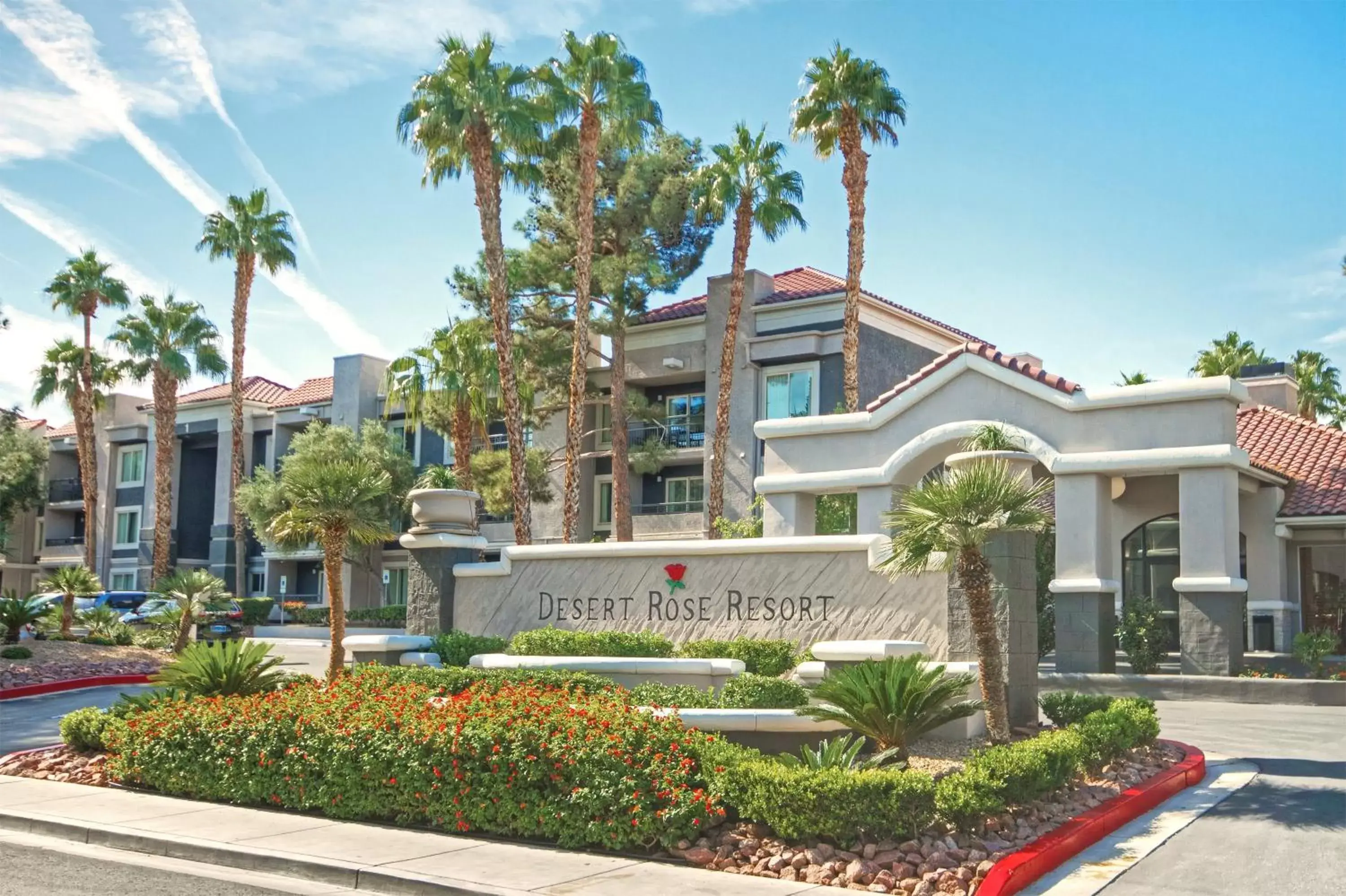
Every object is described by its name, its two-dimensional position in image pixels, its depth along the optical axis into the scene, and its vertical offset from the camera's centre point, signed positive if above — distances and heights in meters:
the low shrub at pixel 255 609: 46.25 -1.58
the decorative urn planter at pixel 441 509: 19.47 +0.95
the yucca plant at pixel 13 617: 27.62 -1.19
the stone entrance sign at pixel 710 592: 15.30 -0.24
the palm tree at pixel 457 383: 38.59 +5.82
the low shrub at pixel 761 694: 12.80 -1.21
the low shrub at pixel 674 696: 13.27 -1.31
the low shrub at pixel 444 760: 10.33 -1.73
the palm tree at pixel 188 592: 26.36 -0.57
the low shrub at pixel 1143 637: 21.94 -0.96
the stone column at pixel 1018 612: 13.38 -0.35
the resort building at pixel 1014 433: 21.19 +2.53
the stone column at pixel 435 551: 19.31 +0.29
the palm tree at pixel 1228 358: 37.91 +7.15
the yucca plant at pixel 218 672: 14.75 -1.25
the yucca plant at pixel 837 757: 10.48 -1.52
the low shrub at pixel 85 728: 14.44 -1.90
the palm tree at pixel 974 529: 11.95 +0.48
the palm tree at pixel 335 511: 16.50 +0.75
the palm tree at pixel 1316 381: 45.81 +7.55
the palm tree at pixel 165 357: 49.25 +8.22
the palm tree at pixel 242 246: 47.75 +12.12
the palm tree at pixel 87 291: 48.88 +10.53
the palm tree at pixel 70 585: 29.86 -0.53
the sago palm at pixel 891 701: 11.40 -1.12
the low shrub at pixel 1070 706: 13.62 -1.36
